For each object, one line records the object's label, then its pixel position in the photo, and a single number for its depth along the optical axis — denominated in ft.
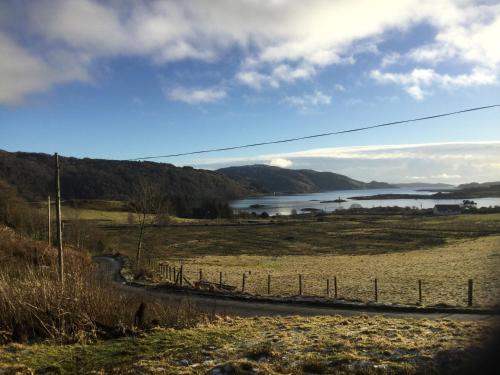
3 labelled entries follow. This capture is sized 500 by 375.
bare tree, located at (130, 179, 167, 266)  149.07
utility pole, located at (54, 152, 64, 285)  58.76
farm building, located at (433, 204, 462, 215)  448.04
